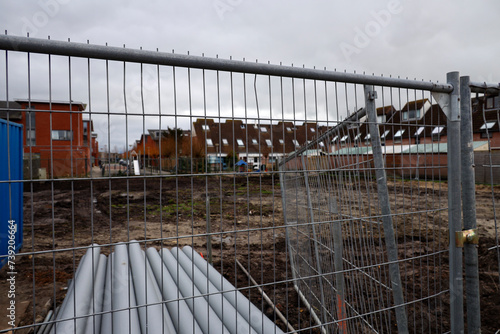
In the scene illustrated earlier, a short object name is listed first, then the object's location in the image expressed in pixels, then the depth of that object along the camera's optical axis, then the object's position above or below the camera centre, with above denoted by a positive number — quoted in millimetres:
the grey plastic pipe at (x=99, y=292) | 2490 -1135
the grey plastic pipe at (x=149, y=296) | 2390 -1061
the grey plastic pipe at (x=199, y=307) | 2578 -1166
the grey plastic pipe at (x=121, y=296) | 2307 -1047
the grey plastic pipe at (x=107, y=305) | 2364 -1115
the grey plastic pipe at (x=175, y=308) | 2507 -1144
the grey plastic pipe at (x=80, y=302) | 2398 -1078
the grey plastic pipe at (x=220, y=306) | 2676 -1219
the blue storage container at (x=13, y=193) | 5461 -303
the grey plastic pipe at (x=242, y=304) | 2738 -1280
